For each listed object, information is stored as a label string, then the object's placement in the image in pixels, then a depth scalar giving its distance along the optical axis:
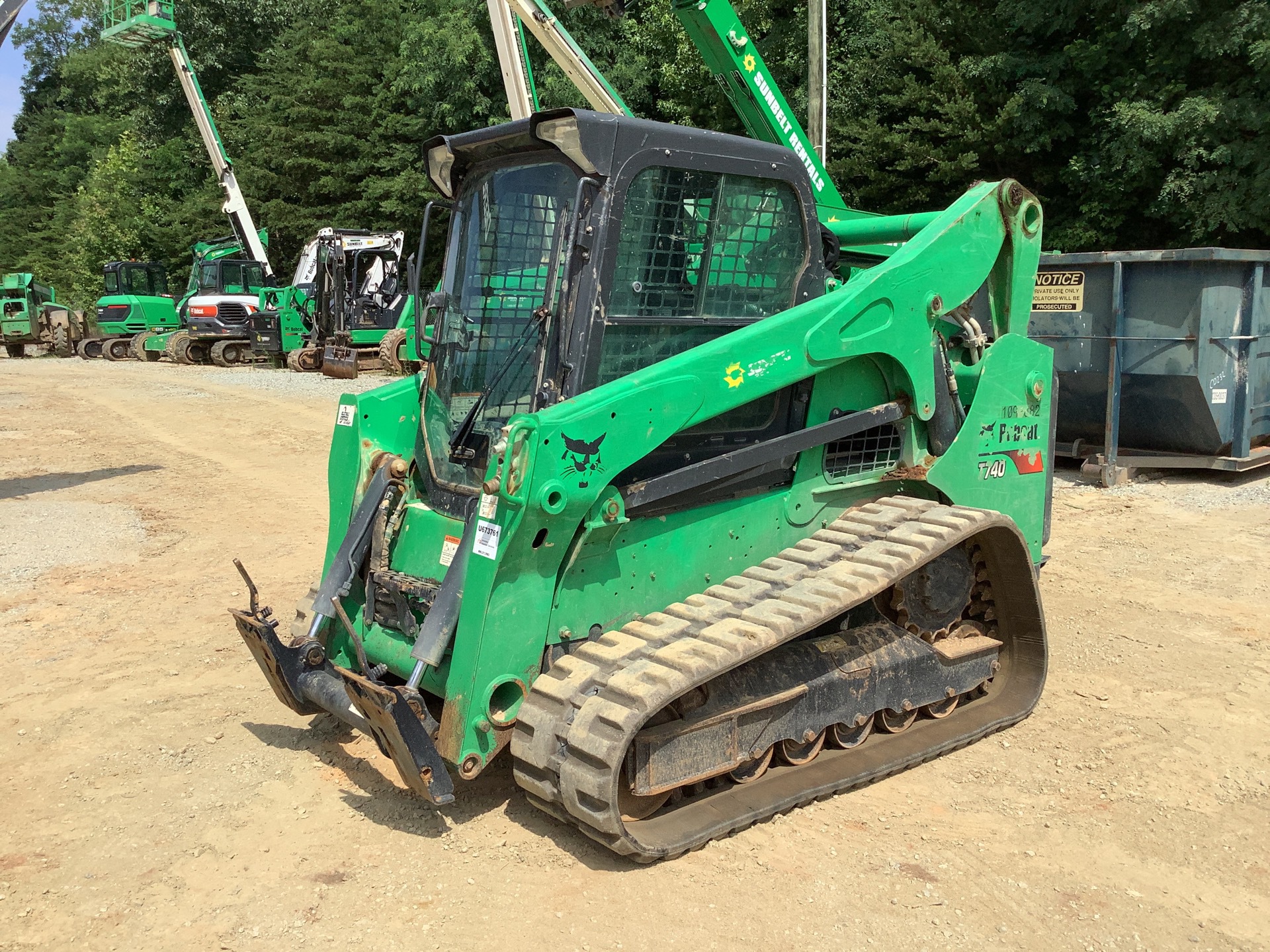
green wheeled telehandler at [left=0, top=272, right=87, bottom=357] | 29.56
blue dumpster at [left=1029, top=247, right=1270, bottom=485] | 9.05
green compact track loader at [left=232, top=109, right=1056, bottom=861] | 3.56
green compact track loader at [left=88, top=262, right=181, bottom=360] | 28.31
